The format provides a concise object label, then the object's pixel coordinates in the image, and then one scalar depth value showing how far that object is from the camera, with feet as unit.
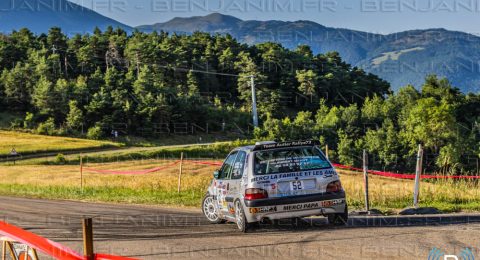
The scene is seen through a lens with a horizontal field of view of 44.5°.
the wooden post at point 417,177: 47.45
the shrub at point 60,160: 203.26
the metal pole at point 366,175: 46.01
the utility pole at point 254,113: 307.85
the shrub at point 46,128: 270.46
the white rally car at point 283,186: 34.99
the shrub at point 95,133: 270.46
